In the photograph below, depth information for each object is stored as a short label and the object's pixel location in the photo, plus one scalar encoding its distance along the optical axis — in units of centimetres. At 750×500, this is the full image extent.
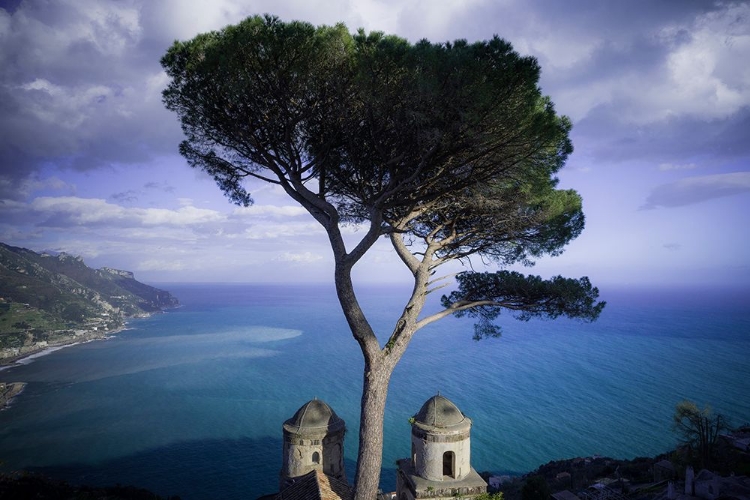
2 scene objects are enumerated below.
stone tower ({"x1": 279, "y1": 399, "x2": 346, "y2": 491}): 1074
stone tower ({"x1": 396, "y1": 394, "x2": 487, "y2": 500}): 938
